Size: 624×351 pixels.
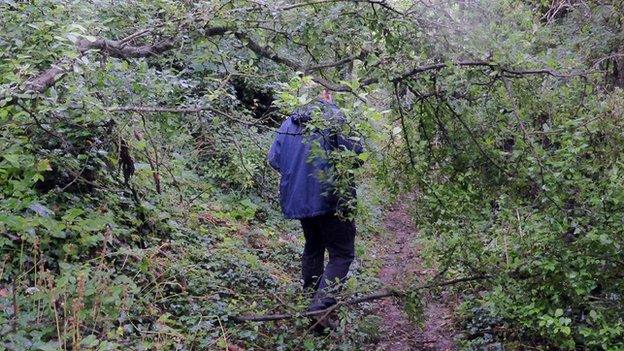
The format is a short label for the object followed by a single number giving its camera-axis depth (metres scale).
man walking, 5.57
